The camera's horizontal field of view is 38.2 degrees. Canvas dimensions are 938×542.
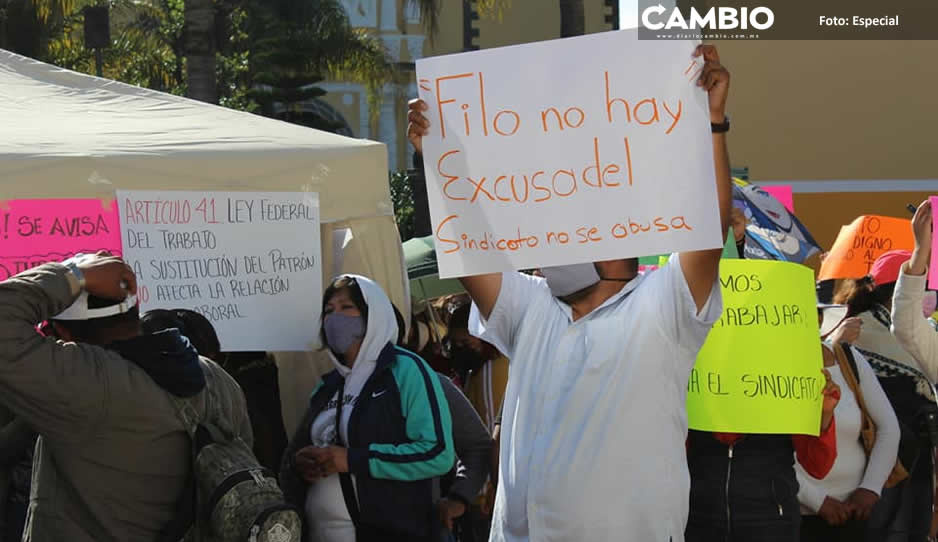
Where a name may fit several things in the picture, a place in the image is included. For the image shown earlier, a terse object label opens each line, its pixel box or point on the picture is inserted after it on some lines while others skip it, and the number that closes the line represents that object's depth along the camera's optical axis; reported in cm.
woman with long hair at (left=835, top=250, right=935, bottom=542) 573
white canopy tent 546
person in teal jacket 444
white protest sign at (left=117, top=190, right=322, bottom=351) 555
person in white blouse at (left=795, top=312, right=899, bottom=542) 528
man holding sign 326
